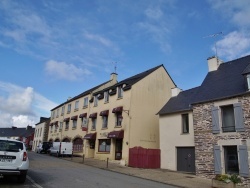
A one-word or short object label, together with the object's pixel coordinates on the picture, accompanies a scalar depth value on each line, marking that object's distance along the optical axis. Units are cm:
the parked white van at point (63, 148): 2922
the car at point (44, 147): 3550
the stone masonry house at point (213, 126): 1544
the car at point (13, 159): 909
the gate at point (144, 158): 2197
